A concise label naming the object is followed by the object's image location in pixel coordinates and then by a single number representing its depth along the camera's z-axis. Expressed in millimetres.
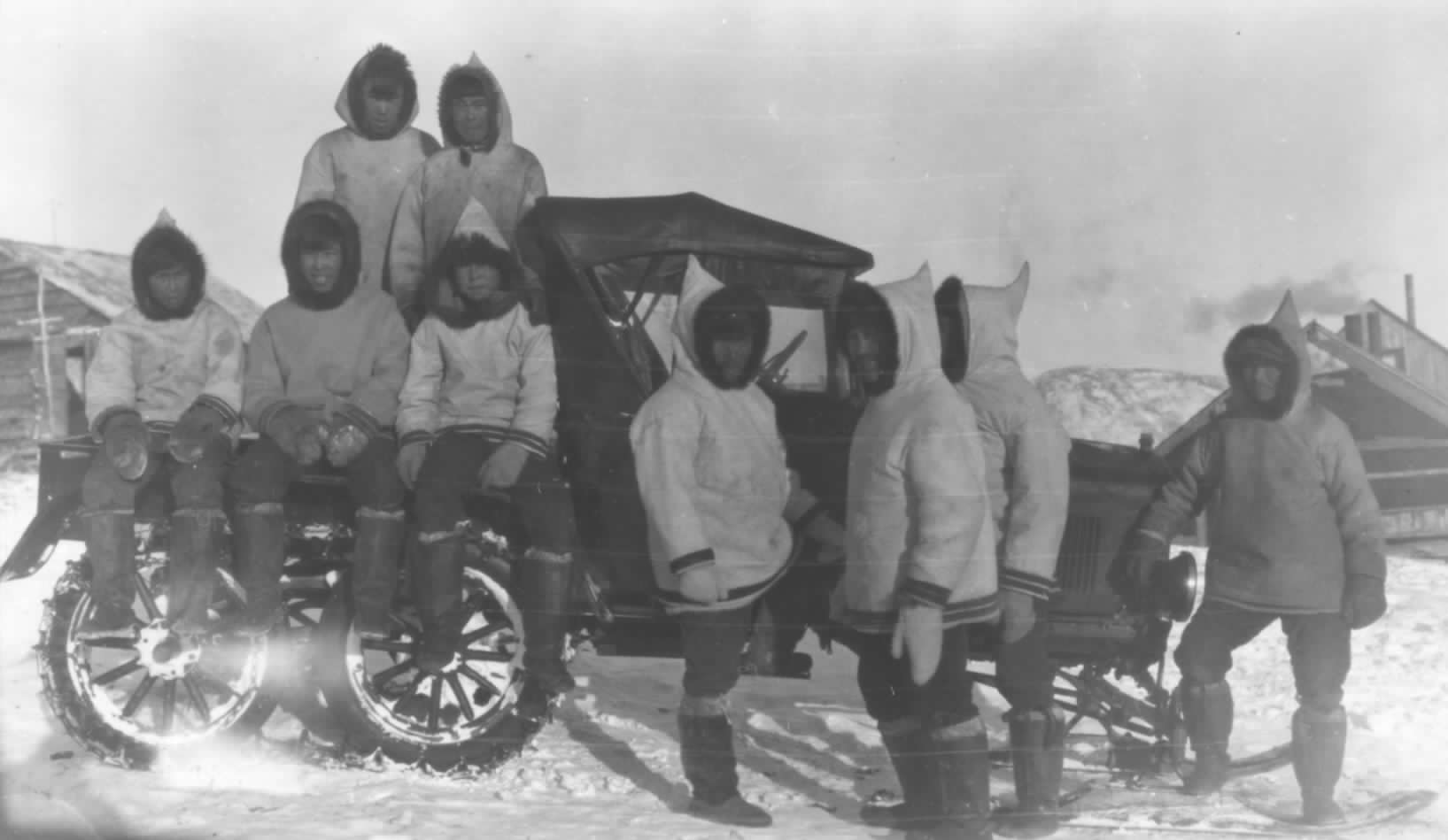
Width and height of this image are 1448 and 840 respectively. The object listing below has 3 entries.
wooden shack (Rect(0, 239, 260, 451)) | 10133
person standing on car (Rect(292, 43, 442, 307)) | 5070
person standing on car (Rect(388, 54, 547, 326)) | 4879
